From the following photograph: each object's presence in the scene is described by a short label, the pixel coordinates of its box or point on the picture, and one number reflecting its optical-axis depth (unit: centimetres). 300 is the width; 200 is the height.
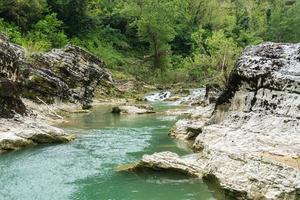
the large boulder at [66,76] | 3281
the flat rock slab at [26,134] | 1996
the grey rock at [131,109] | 3381
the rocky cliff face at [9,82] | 2303
